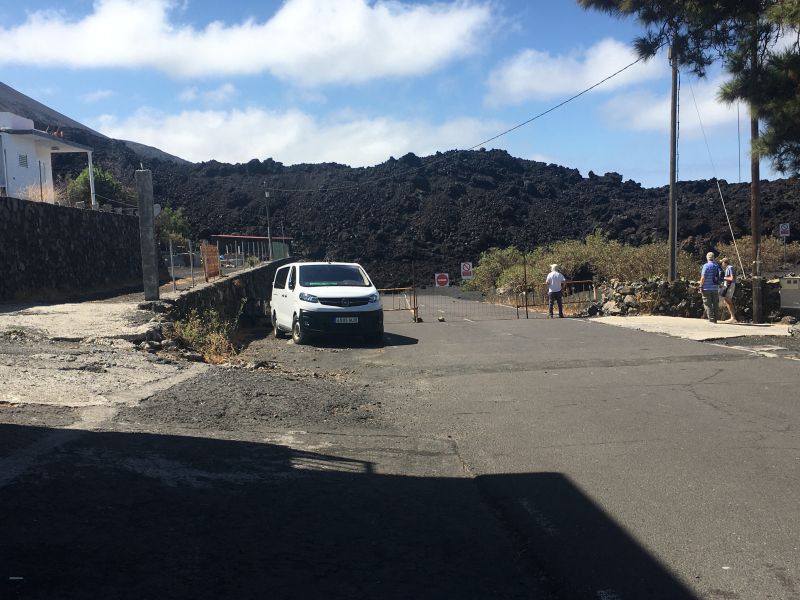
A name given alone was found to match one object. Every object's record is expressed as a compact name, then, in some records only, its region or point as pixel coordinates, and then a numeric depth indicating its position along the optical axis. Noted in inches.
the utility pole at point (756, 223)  711.7
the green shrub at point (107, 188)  1846.7
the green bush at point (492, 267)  1833.2
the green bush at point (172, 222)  2087.8
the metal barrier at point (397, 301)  1196.9
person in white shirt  861.2
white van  571.5
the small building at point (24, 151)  1391.5
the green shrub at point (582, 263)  1137.4
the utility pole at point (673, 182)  852.6
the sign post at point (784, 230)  1510.8
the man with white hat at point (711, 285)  709.3
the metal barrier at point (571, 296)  1066.1
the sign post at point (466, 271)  1047.6
